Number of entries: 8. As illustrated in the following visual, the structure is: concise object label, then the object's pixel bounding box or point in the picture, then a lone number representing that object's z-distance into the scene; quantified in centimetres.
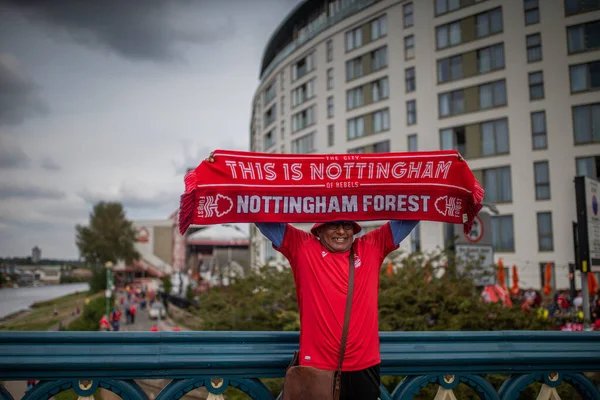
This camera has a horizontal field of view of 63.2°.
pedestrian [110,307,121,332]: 2115
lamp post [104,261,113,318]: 2659
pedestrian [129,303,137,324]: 3219
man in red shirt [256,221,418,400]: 281
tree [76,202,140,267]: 7644
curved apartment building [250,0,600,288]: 2606
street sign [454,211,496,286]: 936
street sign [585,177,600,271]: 820
